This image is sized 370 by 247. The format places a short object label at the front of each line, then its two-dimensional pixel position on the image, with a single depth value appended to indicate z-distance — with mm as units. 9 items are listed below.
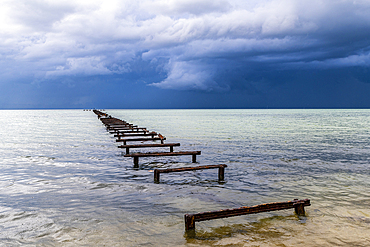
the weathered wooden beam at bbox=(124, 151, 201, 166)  15289
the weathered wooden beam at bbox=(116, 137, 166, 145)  24922
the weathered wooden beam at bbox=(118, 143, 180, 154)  19312
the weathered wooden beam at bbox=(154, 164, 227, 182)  11727
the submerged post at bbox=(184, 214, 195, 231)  6970
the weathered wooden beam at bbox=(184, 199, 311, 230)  6961
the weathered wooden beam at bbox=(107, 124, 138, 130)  38438
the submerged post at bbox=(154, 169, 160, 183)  11828
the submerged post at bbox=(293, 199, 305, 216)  7996
